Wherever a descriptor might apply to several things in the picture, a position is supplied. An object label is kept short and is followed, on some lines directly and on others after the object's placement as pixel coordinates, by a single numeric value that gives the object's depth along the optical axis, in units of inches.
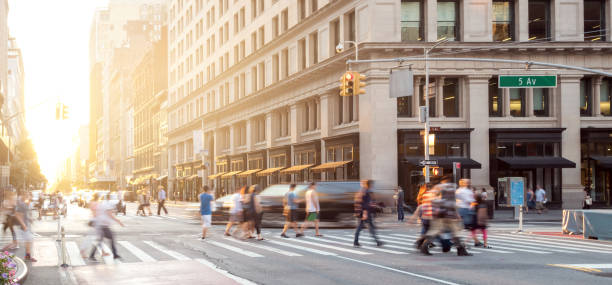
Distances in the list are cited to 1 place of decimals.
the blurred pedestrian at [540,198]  1526.8
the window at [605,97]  1637.6
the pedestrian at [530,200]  1572.3
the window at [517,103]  1627.7
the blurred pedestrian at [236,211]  968.3
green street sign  973.2
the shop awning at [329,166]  1631.4
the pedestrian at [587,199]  1530.5
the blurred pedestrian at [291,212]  957.7
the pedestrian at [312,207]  951.0
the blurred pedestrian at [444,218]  658.8
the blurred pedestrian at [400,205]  1341.0
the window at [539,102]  1631.4
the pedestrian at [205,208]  925.8
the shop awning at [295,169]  1849.7
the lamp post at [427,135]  1363.2
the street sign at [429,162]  1328.4
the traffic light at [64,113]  1234.5
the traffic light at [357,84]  959.9
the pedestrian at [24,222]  663.1
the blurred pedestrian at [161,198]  1711.9
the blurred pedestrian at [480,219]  737.6
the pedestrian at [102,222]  671.6
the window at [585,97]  1635.1
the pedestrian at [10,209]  717.2
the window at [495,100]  1619.1
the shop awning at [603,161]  1585.9
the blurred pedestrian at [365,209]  774.5
